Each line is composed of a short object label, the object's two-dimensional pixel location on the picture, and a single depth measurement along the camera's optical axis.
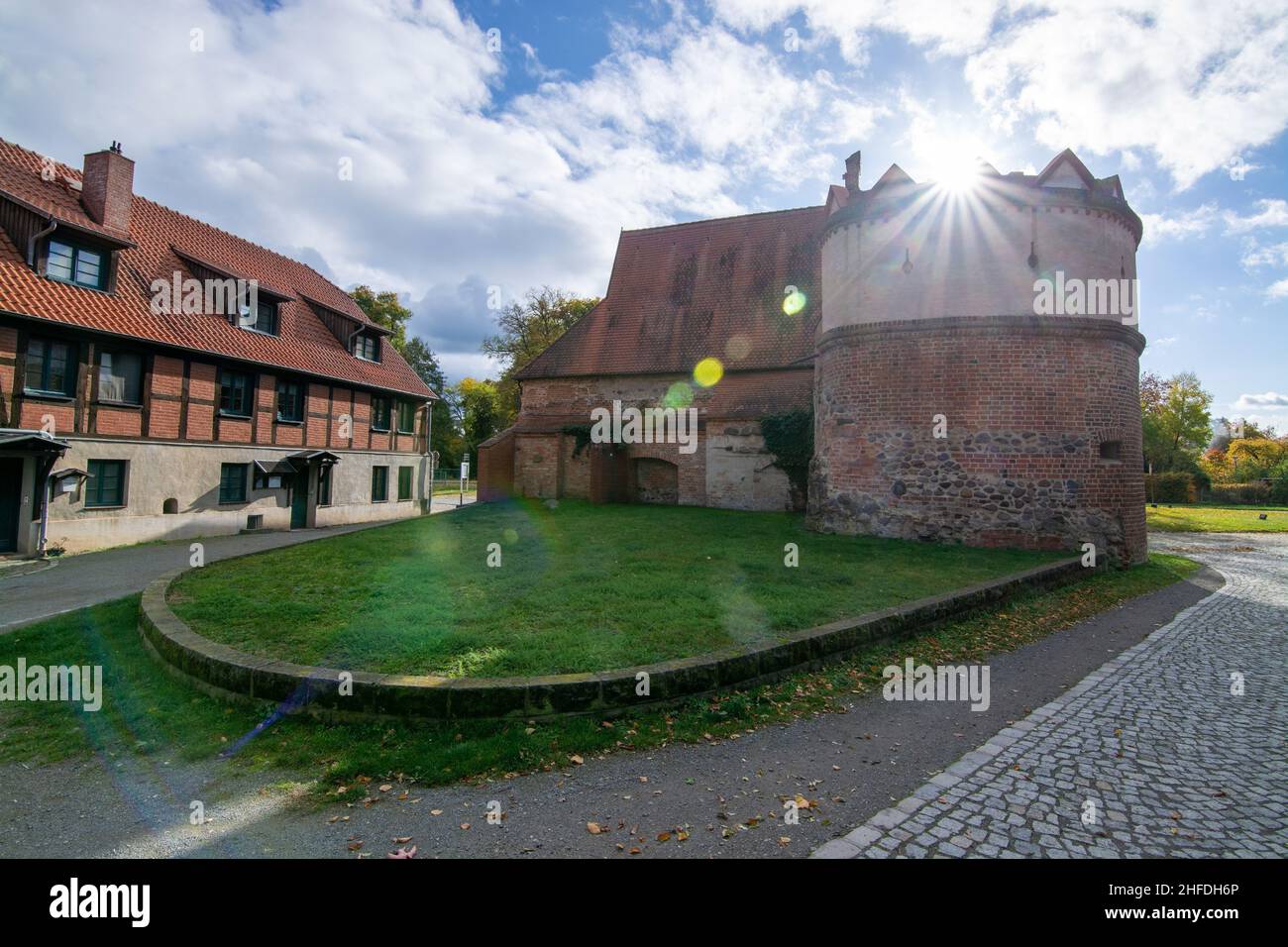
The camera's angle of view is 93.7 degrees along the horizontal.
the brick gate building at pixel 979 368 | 12.80
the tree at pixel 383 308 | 36.91
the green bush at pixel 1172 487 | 42.53
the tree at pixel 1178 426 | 44.38
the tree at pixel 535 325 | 42.69
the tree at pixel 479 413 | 52.59
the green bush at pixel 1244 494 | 44.50
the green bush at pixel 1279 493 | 43.84
